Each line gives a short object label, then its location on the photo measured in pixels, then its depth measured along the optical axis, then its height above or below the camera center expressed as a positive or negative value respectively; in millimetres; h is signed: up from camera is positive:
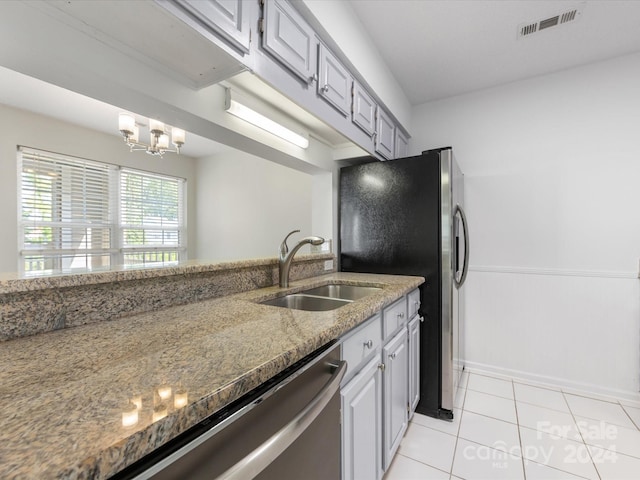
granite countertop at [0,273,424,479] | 377 -265
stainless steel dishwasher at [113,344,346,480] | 481 -401
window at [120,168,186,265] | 4062 +364
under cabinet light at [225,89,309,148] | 1313 +605
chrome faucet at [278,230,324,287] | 1665 -118
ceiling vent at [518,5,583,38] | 1748 +1354
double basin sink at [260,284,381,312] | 1583 -327
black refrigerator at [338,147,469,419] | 1941 +8
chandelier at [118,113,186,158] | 2426 +946
